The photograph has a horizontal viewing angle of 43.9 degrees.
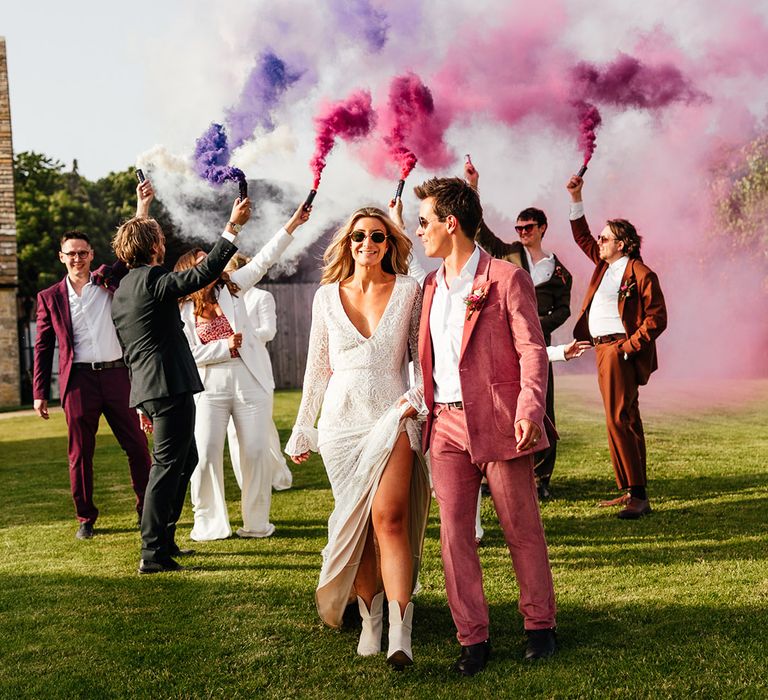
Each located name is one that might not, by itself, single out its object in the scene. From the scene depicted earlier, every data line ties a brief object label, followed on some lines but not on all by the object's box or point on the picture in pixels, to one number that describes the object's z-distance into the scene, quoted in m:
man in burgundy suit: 7.89
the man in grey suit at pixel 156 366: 6.30
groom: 4.37
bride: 4.65
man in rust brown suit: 7.78
